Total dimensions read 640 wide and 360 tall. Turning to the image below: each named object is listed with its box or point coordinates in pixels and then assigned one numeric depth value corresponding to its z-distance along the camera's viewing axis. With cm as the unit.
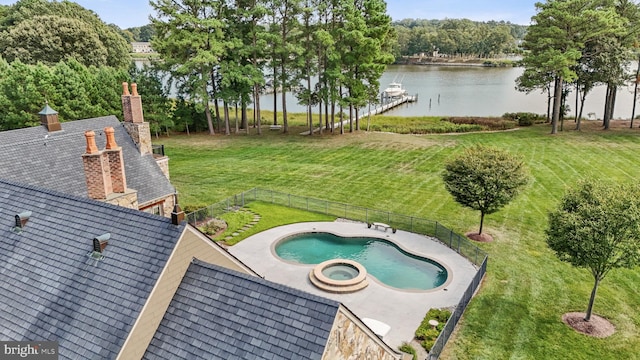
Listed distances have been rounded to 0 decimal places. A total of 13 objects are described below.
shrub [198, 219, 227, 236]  2166
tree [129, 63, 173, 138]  4256
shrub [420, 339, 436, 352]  1311
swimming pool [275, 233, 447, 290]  1823
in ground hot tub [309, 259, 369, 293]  1671
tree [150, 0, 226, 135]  3925
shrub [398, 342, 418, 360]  1285
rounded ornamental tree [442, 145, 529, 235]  1927
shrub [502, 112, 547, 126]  4928
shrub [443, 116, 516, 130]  4812
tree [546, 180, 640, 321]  1290
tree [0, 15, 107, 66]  5088
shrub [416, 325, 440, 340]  1361
